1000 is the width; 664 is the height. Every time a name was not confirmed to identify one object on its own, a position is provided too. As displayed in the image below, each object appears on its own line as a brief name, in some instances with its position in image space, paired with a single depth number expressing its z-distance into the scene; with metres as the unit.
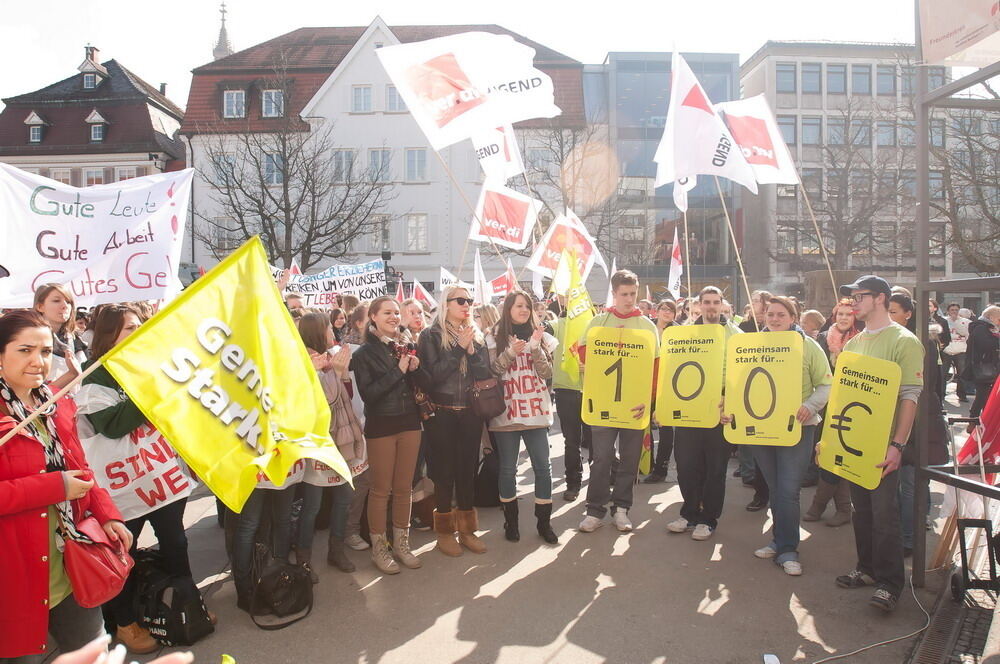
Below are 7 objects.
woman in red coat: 2.71
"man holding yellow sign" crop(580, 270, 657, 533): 5.96
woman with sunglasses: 5.47
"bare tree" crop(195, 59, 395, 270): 29.84
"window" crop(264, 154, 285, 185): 33.56
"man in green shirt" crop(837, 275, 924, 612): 4.49
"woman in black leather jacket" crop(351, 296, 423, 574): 5.21
